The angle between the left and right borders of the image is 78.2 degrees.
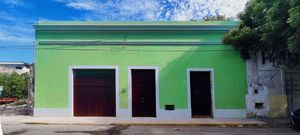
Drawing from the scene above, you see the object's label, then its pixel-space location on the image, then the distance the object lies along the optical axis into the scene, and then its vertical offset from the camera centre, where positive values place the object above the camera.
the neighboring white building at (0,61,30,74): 26.40 +1.95
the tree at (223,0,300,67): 7.08 +1.94
